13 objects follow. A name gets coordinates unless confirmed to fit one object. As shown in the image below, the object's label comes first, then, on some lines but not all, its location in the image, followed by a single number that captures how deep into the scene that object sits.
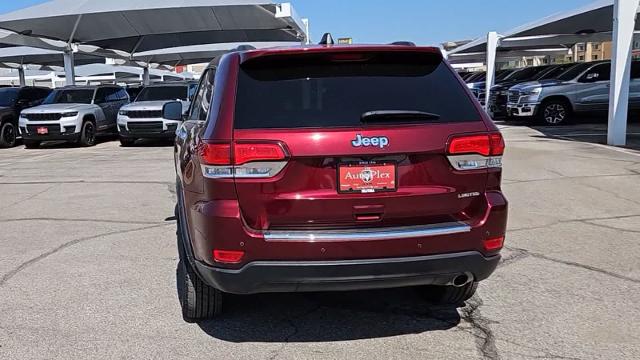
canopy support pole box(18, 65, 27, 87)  40.50
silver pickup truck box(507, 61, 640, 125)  17.97
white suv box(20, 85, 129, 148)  16.16
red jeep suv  3.12
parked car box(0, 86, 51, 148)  17.23
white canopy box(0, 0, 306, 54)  19.77
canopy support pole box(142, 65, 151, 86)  37.56
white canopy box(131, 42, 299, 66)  33.67
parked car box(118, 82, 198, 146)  16.02
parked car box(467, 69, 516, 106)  26.52
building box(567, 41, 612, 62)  85.34
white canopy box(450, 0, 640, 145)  12.46
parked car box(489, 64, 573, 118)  19.97
